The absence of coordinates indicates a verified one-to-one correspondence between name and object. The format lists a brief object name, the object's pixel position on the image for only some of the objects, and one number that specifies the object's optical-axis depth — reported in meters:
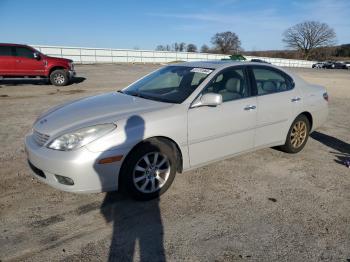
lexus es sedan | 3.55
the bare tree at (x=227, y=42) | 92.81
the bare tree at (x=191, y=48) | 82.94
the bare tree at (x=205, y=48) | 91.57
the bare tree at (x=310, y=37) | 91.38
